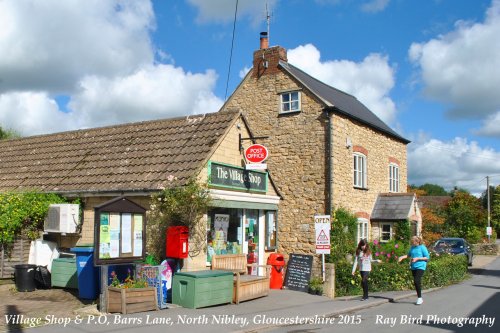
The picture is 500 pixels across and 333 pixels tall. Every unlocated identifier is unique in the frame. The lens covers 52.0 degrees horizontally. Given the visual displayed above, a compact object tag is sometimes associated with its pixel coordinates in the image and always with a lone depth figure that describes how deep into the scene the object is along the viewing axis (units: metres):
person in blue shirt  12.98
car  26.14
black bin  13.16
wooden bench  12.61
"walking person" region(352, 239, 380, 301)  14.04
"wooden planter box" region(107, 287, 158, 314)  10.47
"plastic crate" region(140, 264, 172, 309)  11.24
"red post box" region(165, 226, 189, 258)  12.23
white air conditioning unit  14.08
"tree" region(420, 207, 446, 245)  32.79
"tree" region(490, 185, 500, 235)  61.03
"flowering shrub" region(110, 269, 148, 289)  10.85
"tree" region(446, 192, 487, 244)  46.25
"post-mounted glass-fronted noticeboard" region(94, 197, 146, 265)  10.73
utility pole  52.84
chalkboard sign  16.55
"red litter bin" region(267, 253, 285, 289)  16.20
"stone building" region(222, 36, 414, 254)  19.44
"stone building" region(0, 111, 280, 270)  13.61
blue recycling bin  12.09
